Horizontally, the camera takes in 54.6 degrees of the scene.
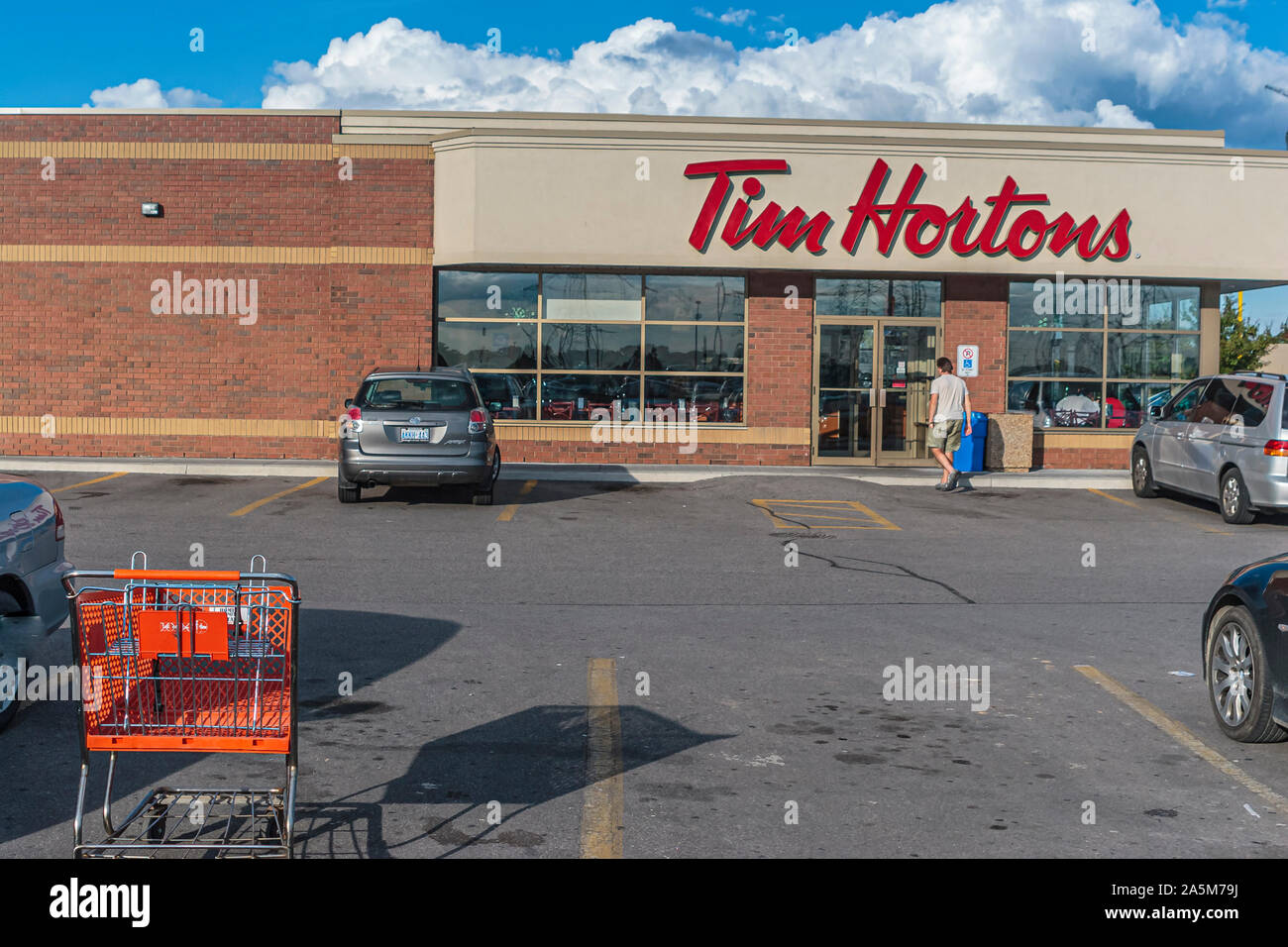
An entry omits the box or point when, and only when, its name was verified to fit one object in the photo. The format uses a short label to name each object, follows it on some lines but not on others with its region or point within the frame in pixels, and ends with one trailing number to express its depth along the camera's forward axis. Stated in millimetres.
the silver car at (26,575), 5973
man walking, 18031
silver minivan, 14133
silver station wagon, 14383
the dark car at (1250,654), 5754
